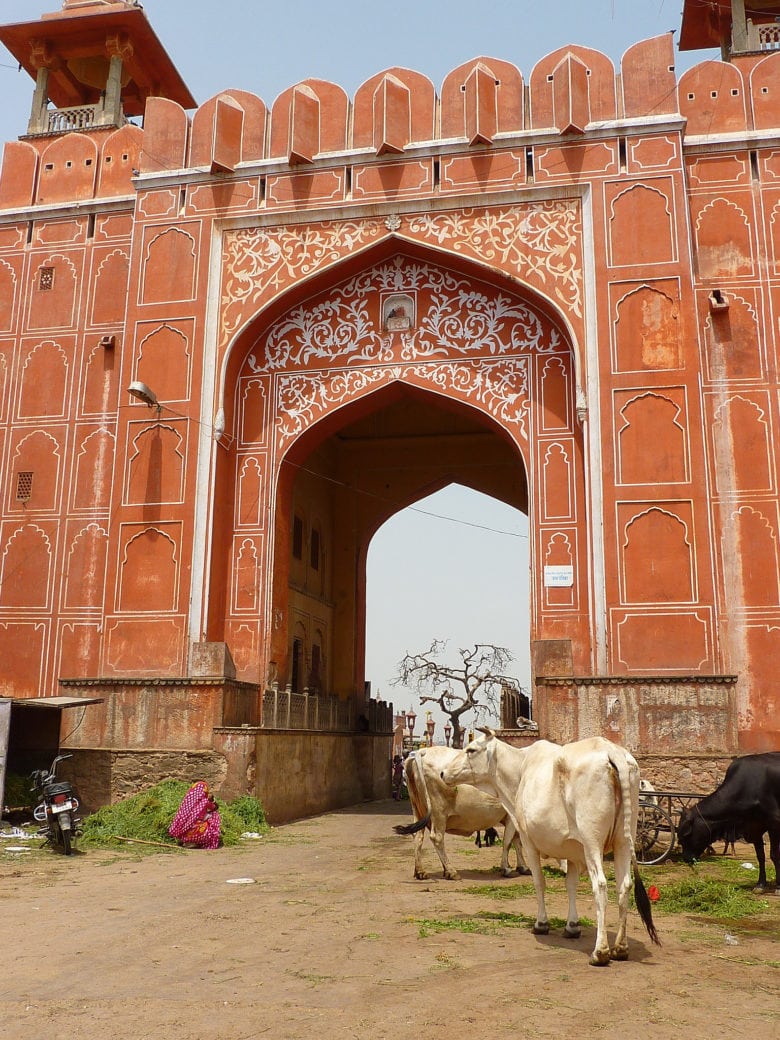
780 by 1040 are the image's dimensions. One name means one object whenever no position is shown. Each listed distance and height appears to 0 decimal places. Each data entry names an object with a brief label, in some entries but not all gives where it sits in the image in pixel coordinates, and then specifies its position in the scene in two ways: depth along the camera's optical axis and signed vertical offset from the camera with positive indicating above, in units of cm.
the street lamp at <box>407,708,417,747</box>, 3206 +16
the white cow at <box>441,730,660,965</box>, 506 -51
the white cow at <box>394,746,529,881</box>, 841 -73
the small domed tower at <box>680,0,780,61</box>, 1602 +1336
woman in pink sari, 1045 -112
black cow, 759 -68
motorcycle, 957 -93
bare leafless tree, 2136 +105
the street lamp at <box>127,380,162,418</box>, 1275 +462
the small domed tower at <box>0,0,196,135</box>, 1738 +1284
